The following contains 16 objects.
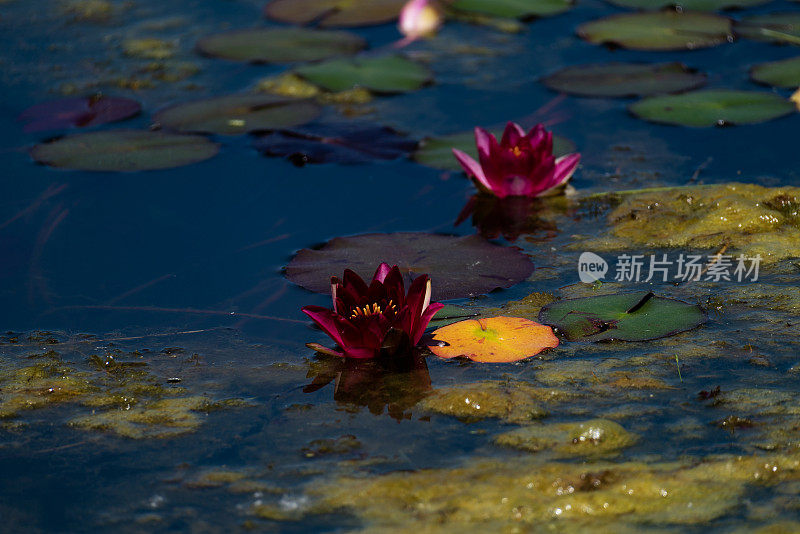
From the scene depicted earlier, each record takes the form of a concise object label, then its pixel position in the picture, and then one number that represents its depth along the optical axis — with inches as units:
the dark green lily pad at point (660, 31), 334.6
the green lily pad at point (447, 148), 259.3
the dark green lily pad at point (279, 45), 339.9
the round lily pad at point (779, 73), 294.8
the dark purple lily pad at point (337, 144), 263.9
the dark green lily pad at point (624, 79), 298.0
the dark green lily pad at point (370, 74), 311.4
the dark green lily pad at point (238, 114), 281.1
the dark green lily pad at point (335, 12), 372.8
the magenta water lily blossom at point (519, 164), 239.3
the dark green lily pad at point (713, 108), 272.8
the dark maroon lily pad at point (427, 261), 198.5
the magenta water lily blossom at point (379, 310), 167.6
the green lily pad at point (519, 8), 369.7
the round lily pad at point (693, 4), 362.9
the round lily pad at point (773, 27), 328.2
